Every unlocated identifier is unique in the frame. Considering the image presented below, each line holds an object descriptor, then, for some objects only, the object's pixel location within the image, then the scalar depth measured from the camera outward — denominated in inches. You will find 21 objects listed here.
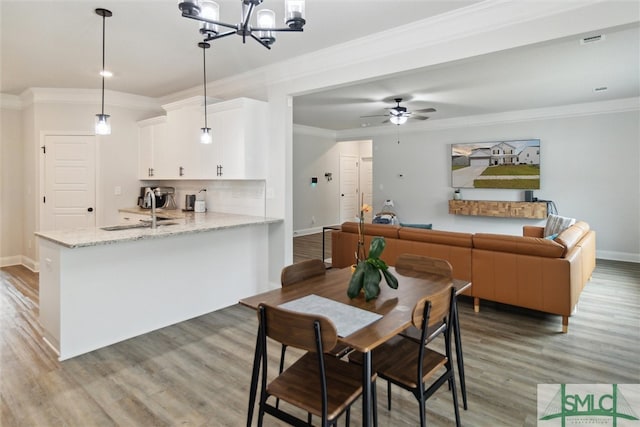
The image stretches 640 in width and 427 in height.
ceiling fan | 234.3
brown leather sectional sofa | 135.0
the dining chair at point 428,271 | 87.2
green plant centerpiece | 76.2
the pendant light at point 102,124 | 126.0
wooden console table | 270.4
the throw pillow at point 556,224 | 196.7
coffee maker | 224.4
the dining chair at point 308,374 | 58.2
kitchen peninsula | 116.2
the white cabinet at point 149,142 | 213.9
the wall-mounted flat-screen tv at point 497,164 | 277.3
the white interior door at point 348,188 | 414.0
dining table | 59.7
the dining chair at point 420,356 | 67.9
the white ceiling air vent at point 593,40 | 134.6
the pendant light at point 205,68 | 144.9
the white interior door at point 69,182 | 219.8
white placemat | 63.4
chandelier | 73.2
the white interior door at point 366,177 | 447.5
